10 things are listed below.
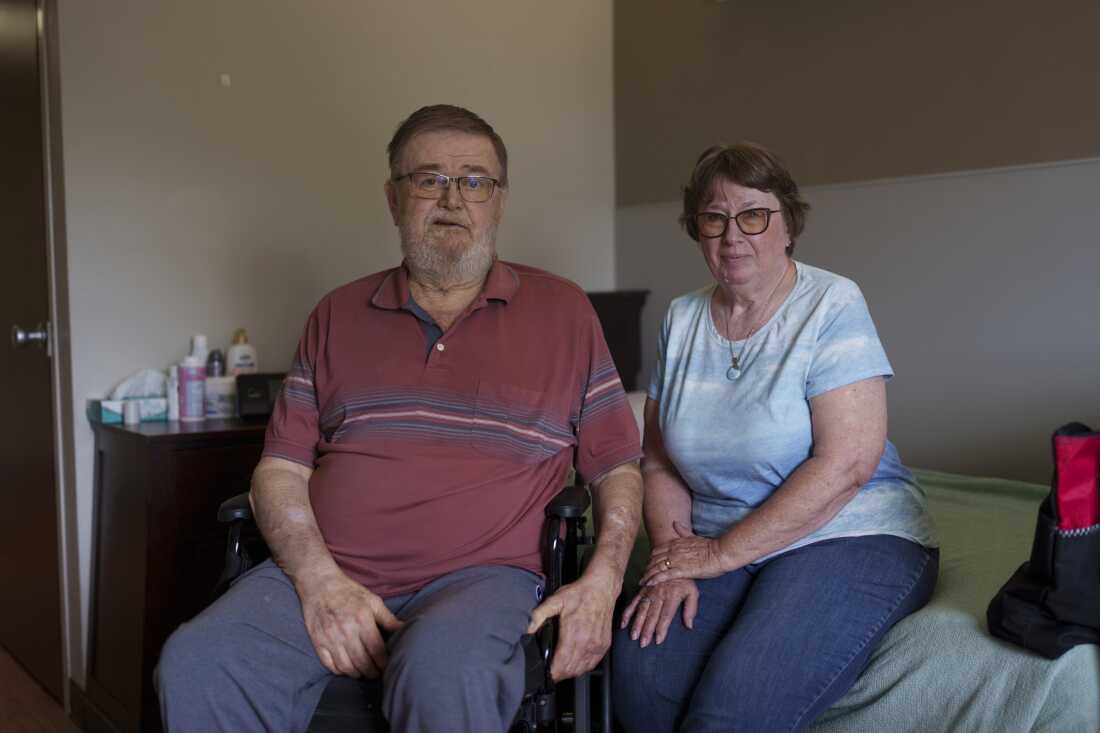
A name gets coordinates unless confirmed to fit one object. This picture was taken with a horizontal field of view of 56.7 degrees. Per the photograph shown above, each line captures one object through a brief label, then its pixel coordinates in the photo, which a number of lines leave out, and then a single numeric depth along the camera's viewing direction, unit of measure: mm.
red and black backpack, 1359
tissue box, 2566
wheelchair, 1569
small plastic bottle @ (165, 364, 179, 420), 2643
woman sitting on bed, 1576
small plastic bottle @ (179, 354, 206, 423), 2643
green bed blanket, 1404
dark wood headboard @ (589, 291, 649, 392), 3582
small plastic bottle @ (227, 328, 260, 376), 2783
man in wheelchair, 1514
